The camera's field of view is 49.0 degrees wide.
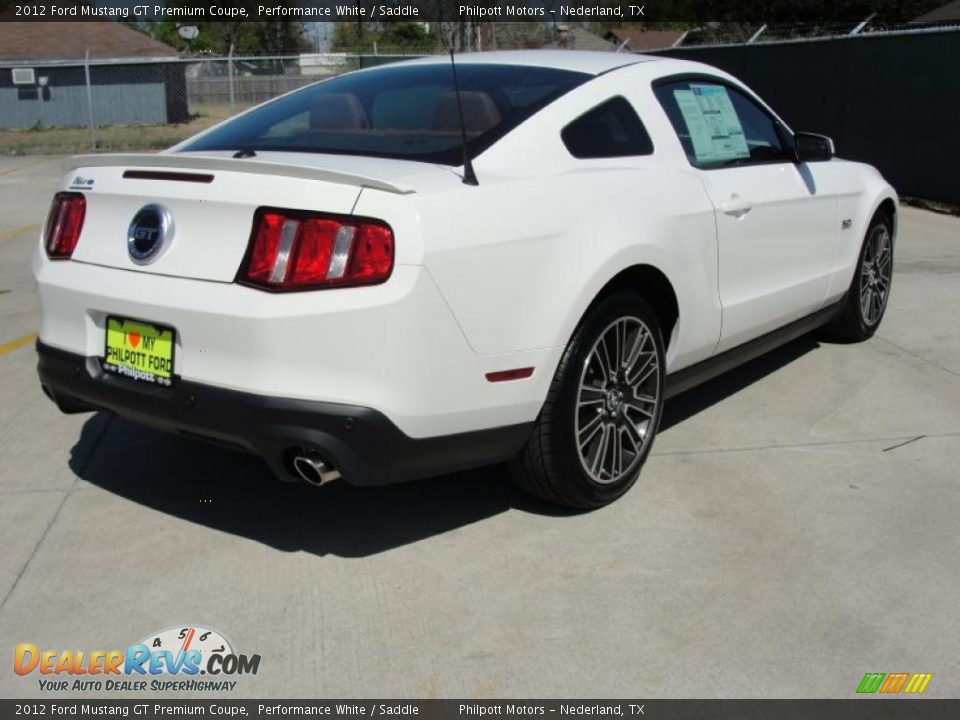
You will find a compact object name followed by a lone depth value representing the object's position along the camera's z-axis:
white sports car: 3.04
